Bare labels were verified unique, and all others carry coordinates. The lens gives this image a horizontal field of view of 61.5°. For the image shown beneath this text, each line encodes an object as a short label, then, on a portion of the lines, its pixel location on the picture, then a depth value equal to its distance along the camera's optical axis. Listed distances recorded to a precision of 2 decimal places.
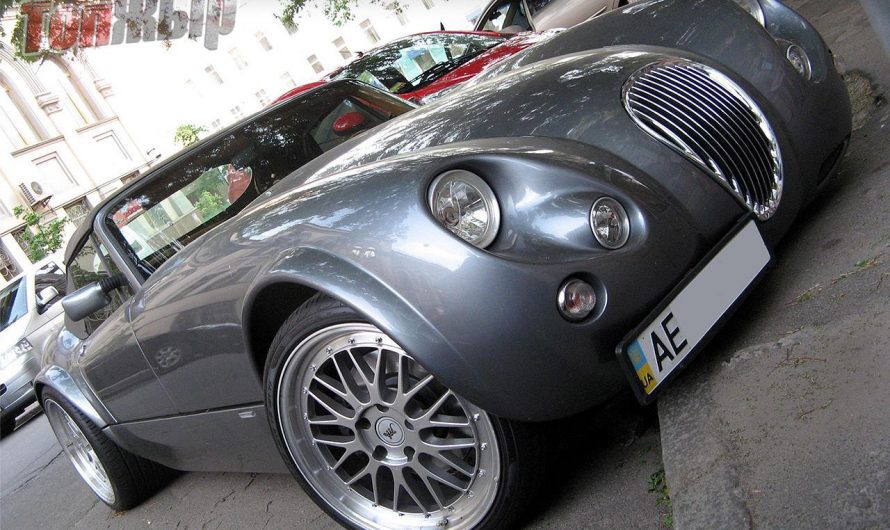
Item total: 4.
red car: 6.92
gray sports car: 1.70
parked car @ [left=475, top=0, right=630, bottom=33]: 8.77
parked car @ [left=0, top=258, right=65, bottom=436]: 8.41
